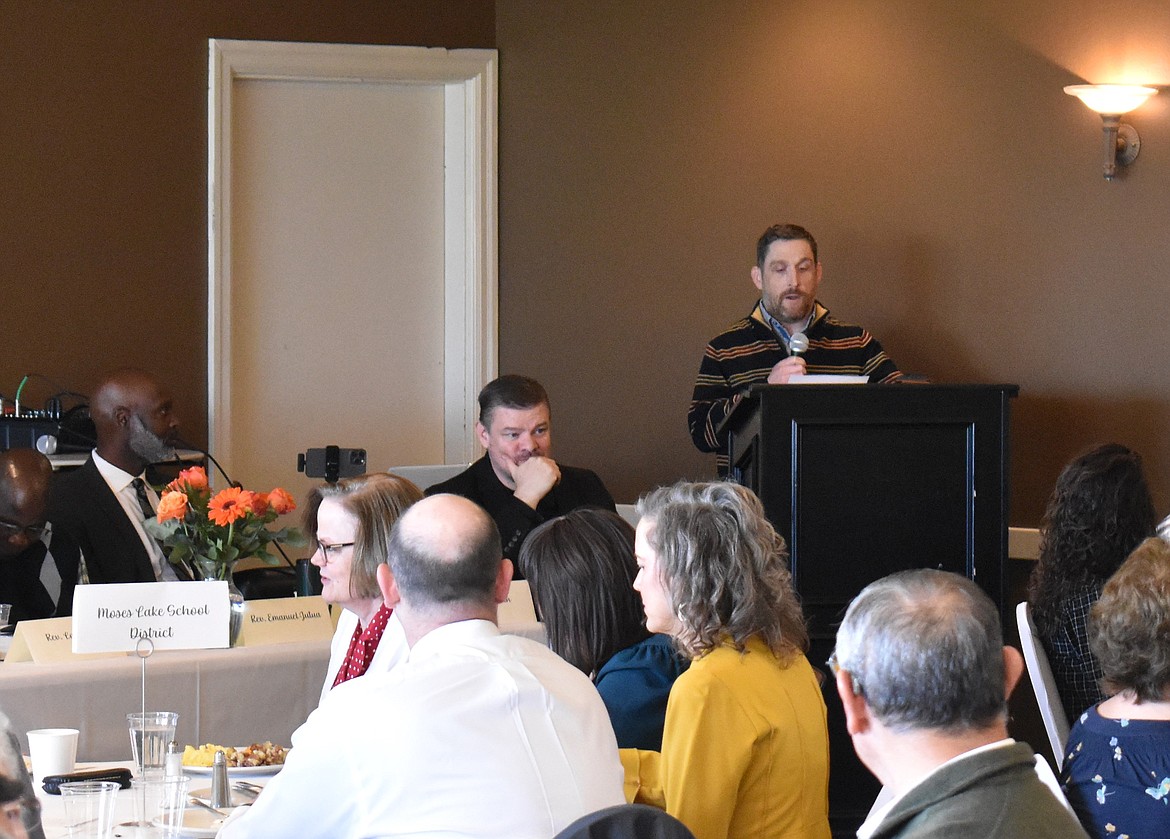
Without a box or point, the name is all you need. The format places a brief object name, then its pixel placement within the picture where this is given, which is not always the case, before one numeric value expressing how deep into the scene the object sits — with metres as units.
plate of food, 4.78
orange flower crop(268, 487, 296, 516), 6.30
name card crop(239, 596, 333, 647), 5.61
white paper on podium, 7.00
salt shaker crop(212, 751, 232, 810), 4.43
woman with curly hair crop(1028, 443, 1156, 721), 6.56
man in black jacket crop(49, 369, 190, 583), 8.04
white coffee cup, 4.68
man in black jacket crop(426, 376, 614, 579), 8.45
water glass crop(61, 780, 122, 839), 3.82
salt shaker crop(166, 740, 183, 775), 4.46
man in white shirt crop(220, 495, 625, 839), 3.55
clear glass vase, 5.55
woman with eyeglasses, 5.37
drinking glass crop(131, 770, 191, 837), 4.13
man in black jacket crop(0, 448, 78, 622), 6.79
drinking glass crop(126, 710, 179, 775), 4.46
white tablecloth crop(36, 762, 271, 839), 4.08
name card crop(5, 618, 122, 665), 5.13
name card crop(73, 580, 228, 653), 4.97
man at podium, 9.05
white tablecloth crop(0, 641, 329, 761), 4.95
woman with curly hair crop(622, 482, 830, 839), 4.25
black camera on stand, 9.10
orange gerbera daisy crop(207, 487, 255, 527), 6.12
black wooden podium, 6.93
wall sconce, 9.09
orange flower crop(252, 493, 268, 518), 6.23
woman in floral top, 4.54
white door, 11.16
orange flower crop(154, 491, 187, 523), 6.10
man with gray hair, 2.73
